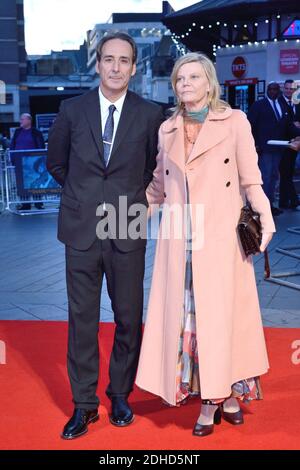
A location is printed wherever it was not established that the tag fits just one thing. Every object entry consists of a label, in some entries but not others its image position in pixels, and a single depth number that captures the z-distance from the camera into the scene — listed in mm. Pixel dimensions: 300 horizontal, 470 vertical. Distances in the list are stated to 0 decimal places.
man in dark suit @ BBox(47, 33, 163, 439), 3094
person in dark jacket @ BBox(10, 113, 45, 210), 11852
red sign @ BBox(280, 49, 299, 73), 22453
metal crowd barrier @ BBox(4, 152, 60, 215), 11586
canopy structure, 22500
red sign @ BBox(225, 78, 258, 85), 23578
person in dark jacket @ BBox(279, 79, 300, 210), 10494
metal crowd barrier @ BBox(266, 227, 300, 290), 6250
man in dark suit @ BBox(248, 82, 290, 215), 9766
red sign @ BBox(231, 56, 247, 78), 24248
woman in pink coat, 3035
